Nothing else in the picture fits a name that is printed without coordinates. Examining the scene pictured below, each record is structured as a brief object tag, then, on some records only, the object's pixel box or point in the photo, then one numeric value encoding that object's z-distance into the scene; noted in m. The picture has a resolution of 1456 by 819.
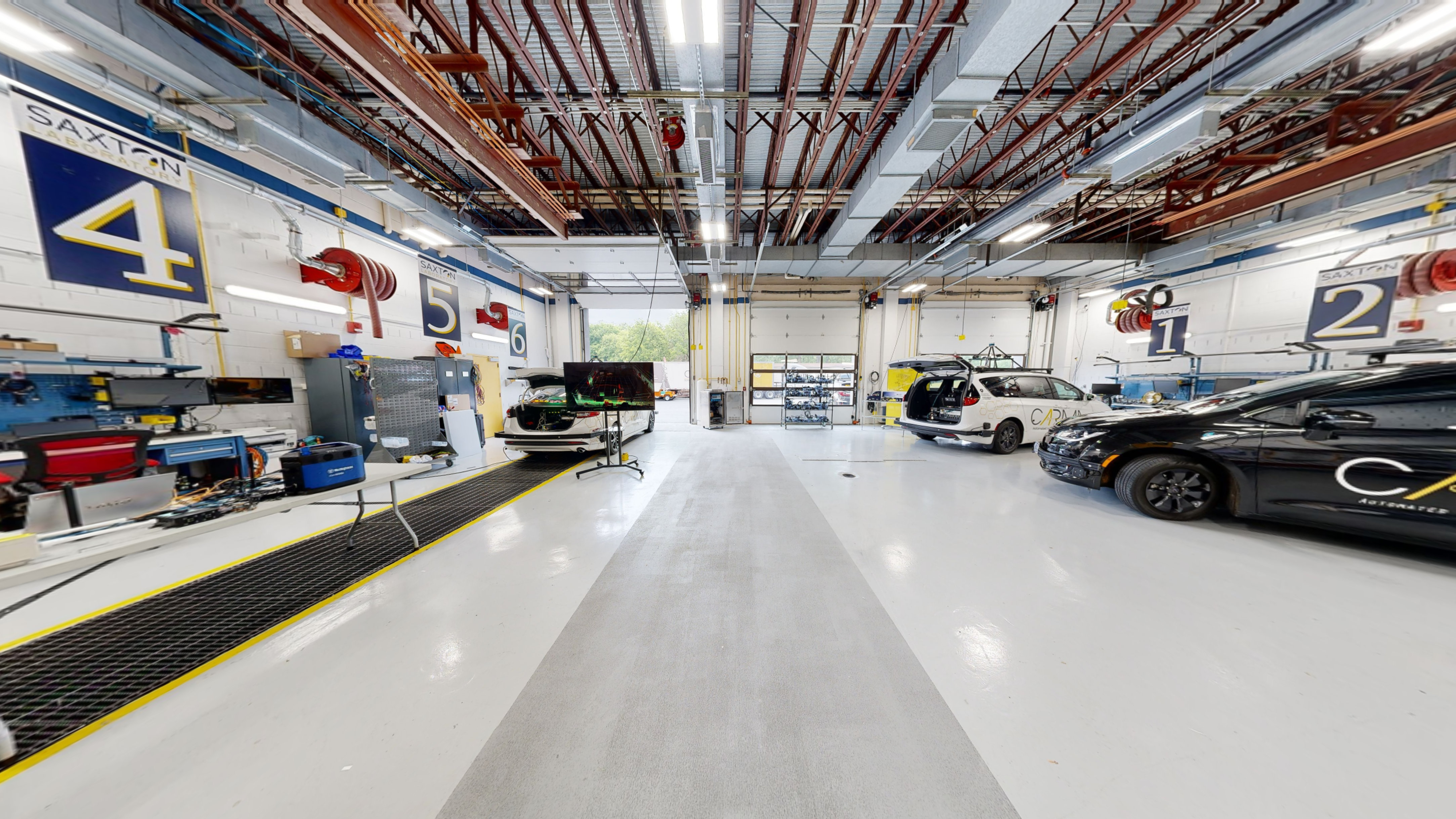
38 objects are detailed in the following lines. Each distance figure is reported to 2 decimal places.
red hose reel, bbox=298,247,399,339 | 5.38
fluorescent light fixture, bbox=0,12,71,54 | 2.56
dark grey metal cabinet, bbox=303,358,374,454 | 5.38
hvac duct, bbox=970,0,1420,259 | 2.92
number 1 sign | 8.97
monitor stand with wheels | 5.46
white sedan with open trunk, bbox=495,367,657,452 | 5.64
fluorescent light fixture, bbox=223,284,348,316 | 4.69
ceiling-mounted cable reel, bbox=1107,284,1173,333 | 8.68
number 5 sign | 7.41
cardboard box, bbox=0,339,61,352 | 3.09
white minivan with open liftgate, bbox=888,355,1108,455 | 6.32
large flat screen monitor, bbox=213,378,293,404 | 4.26
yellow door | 8.34
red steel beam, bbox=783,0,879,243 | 3.07
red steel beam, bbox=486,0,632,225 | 3.22
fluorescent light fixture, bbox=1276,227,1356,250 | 6.86
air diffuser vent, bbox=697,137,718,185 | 4.23
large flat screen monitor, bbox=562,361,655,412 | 5.04
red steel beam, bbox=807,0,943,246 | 3.12
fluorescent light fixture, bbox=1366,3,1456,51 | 2.79
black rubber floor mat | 1.65
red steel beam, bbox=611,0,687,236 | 3.06
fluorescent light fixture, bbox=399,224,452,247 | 6.23
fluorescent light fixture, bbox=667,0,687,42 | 2.66
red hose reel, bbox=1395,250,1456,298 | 5.63
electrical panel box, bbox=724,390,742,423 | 10.12
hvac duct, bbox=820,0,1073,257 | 2.95
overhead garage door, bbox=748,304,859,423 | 10.76
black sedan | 2.62
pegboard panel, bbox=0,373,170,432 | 3.19
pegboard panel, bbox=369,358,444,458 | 5.85
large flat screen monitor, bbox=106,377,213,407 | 3.57
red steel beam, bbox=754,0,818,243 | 3.12
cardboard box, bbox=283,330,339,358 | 5.15
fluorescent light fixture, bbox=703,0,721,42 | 2.67
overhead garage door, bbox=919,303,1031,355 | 11.05
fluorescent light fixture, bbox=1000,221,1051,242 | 6.52
